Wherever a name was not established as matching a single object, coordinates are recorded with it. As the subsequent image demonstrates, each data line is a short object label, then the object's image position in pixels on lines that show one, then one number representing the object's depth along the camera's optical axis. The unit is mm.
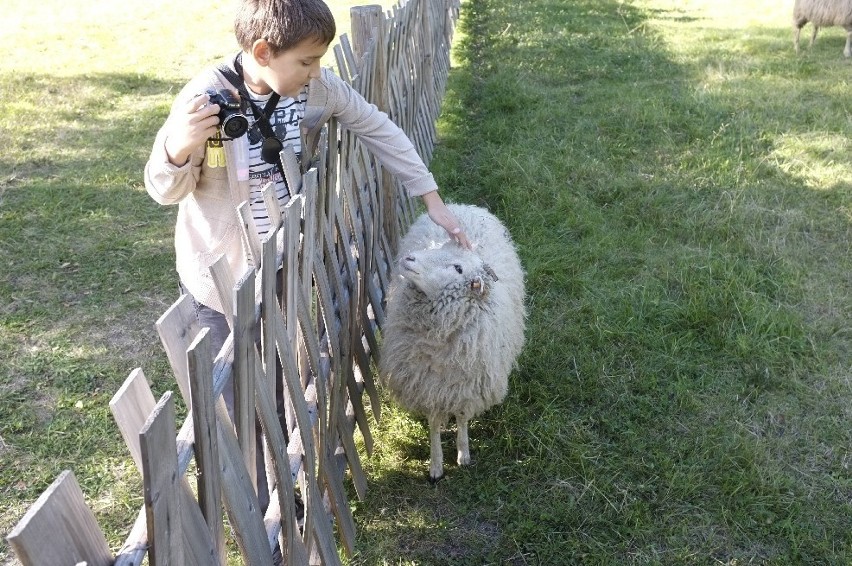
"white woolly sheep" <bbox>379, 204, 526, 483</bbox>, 2977
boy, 2049
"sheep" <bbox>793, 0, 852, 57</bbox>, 9109
